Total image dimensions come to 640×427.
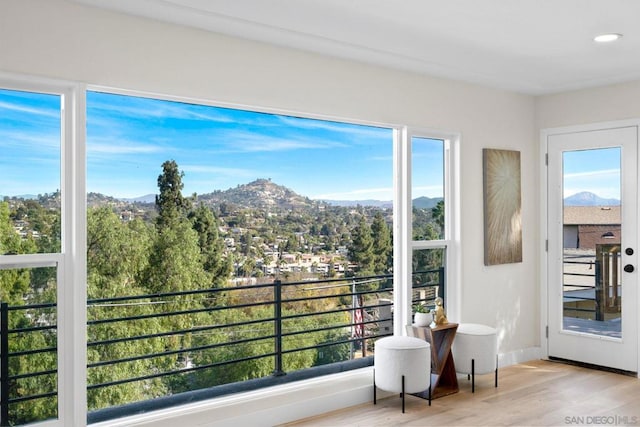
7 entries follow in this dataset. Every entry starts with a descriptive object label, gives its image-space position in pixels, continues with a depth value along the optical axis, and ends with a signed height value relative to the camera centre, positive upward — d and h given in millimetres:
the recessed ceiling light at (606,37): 3834 +1088
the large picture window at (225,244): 4094 -278
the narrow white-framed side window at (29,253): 3006 -217
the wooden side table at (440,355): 4375 -1089
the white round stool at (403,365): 4027 -1071
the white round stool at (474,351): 4578 -1111
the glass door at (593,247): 5051 -361
